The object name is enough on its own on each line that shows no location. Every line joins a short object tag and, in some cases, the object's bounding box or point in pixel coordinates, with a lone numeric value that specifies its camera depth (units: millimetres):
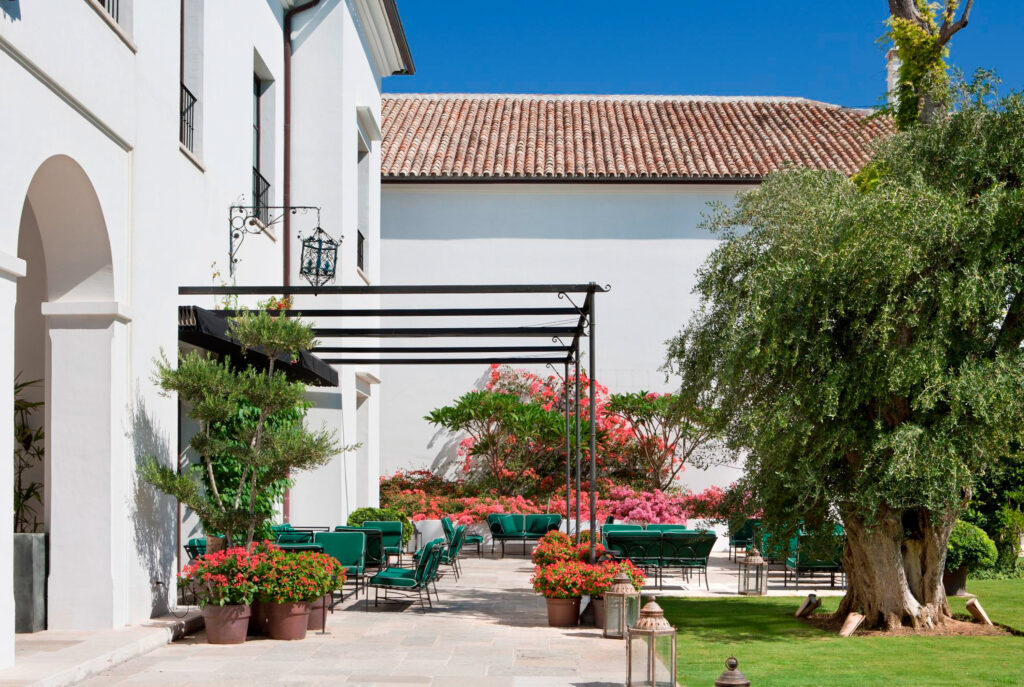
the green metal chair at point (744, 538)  19266
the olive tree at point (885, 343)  10867
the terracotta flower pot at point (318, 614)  11117
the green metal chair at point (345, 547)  13499
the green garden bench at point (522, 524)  21547
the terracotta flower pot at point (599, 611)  11670
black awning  11656
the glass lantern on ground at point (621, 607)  10773
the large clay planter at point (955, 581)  15352
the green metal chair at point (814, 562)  12430
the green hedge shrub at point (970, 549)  15703
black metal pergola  11445
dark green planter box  9586
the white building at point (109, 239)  8484
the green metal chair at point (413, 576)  12805
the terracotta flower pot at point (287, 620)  10430
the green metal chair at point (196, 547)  11875
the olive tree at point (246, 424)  10406
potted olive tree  9609
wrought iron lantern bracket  14344
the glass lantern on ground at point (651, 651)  7668
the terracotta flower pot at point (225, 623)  10102
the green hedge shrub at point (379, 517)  18953
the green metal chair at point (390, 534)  16812
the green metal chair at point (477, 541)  22141
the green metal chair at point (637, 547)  15641
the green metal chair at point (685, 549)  15562
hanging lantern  15430
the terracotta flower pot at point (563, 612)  11805
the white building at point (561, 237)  26125
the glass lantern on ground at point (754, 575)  15125
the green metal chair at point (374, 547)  15315
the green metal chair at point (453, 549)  15688
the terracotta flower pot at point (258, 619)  10625
